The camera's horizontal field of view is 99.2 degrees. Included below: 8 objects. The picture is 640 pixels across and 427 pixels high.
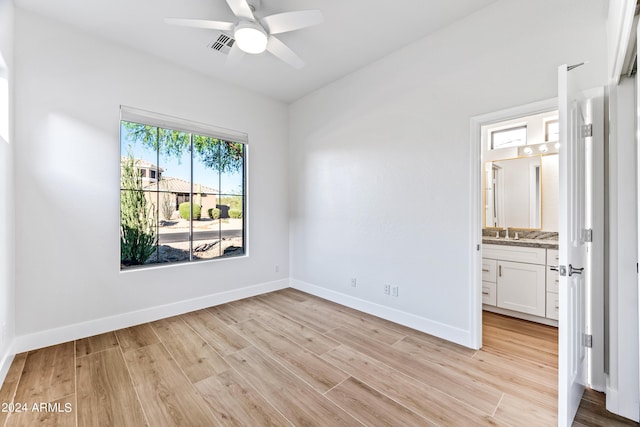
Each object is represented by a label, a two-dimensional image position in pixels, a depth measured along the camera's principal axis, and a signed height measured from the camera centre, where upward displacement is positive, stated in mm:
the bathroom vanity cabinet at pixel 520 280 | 2984 -784
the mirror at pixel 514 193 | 3494 +271
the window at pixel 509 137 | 3630 +1039
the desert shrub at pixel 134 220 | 3000 -68
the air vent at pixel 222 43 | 2609 +1710
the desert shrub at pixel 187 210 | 3446 +48
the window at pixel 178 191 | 3051 +285
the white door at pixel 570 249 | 1449 -208
